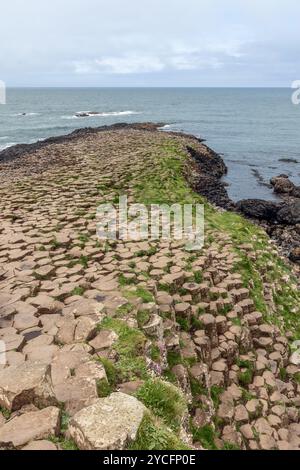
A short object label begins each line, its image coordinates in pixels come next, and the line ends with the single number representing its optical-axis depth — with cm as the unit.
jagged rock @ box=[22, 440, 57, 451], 383
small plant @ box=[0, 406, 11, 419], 436
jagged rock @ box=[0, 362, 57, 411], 442
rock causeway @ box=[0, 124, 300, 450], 431
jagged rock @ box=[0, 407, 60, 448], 391
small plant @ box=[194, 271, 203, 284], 905
